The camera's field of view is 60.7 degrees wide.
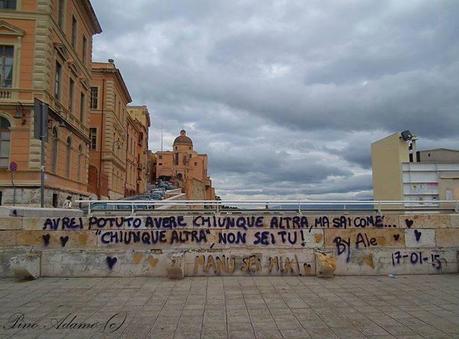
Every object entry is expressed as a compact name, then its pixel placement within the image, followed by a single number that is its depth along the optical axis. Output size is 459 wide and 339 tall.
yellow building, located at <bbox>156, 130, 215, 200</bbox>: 91.62
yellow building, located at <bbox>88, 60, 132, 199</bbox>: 41.96
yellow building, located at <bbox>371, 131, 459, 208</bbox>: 17.67
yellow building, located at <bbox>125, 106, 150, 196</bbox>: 58.22
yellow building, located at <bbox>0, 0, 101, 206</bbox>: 22.06
